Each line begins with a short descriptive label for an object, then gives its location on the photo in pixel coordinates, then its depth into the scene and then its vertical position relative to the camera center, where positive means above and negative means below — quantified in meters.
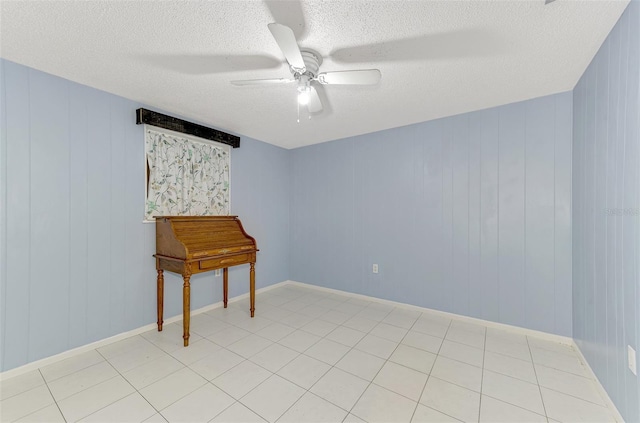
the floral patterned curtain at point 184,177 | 2.60 +0.37
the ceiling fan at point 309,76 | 1.51 +0.86
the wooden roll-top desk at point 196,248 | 2.32 -0.36
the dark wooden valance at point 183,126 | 2.44 +0.87
